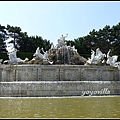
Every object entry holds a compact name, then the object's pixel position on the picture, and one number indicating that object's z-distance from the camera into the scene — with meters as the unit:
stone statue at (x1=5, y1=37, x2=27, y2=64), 23.81
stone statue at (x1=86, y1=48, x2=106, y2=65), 23.41
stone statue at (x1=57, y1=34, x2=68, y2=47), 27.33
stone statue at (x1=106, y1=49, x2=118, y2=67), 22.94
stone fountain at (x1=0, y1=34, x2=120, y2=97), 17.22
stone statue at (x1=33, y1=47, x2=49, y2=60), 23.22
